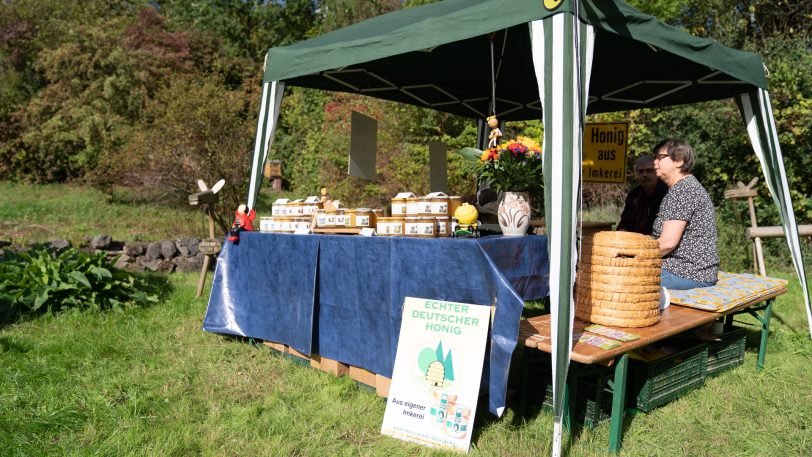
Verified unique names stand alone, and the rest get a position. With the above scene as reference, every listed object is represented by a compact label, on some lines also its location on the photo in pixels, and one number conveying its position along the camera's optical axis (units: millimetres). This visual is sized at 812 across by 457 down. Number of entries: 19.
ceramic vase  3096
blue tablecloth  2662
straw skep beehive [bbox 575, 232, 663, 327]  2748
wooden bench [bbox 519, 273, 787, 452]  2529
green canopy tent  2506
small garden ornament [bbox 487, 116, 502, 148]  3338
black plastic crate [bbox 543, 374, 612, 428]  2824
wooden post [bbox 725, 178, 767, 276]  5326
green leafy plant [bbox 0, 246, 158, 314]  4773
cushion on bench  3203
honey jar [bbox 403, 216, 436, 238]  3008
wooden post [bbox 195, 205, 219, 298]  5328
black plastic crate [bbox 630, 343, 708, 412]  2998
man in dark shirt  4453
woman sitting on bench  3506
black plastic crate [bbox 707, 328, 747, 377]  3612
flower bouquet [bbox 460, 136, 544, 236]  3102
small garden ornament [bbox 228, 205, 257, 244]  4078
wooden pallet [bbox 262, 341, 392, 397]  3152
